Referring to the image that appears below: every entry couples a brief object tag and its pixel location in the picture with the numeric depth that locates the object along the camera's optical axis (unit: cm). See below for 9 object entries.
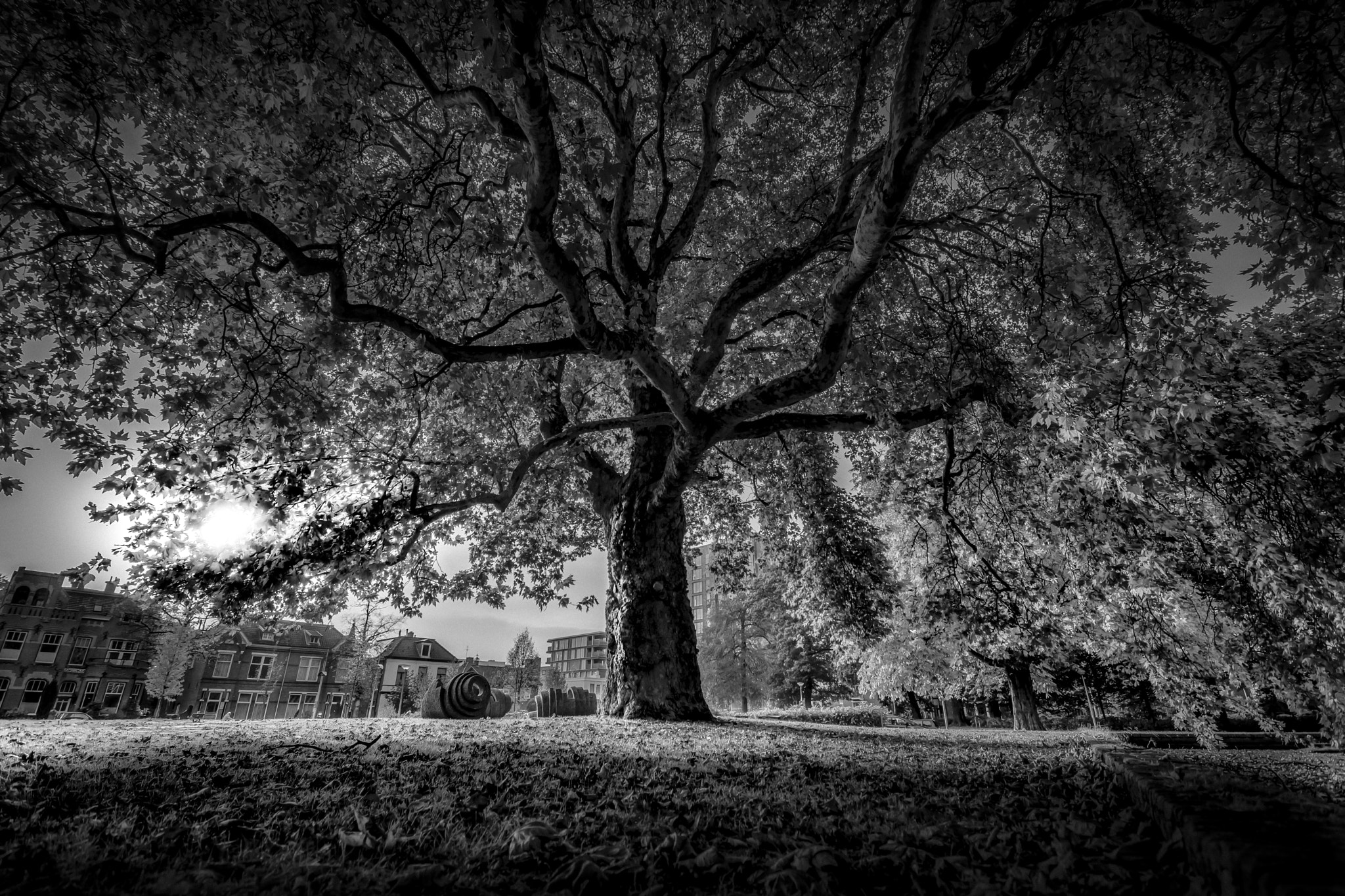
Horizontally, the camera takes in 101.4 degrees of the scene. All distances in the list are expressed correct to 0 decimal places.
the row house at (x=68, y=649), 4381
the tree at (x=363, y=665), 4579
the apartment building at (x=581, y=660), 12094
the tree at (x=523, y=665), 6756
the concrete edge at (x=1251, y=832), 138
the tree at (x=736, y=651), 4647
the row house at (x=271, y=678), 4922
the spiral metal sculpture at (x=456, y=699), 1301
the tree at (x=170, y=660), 3934
